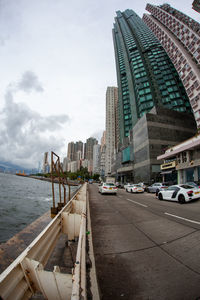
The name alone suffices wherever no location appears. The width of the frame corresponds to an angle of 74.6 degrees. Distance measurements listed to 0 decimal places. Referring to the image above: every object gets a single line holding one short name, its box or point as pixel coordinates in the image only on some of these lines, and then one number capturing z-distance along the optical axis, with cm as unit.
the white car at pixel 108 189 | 1761
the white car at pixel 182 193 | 1015
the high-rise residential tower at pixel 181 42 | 3862
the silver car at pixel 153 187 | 2040
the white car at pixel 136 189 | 2142
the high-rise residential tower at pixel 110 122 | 11794
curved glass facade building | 6125
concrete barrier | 131
